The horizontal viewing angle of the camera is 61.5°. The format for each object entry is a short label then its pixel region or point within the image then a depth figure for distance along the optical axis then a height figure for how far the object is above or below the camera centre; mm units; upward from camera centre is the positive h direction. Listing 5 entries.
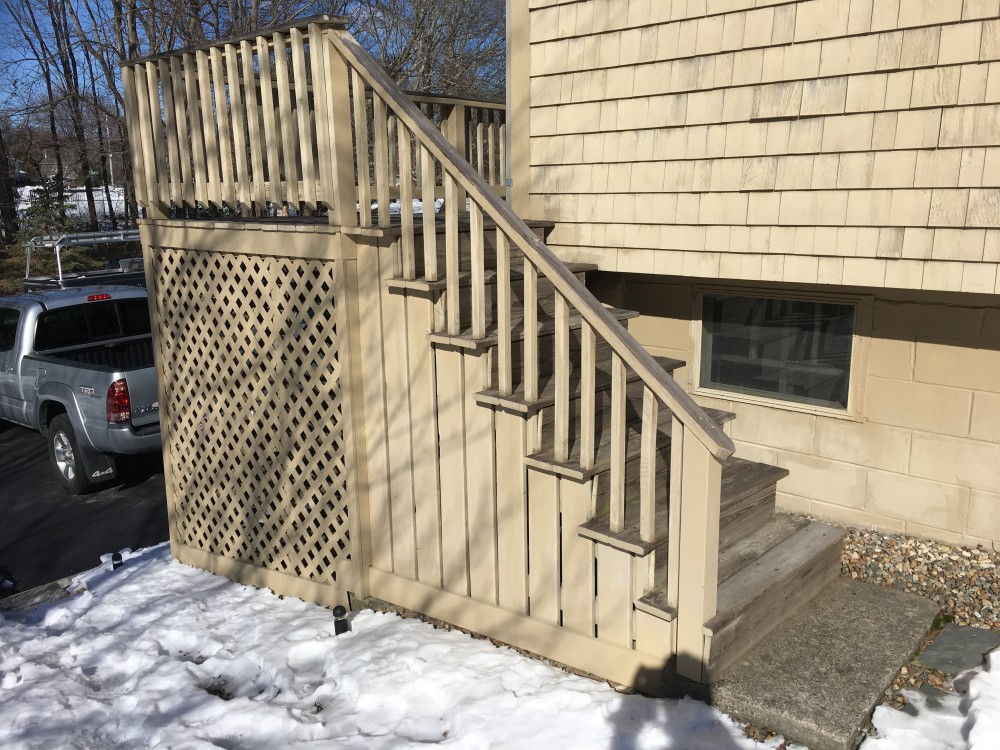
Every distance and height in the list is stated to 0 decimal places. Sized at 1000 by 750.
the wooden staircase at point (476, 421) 2994 -889
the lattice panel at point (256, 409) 4078 -1060
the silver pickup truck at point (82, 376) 6461 -1383
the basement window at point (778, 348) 4664 -857
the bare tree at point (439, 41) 15578 +3123
